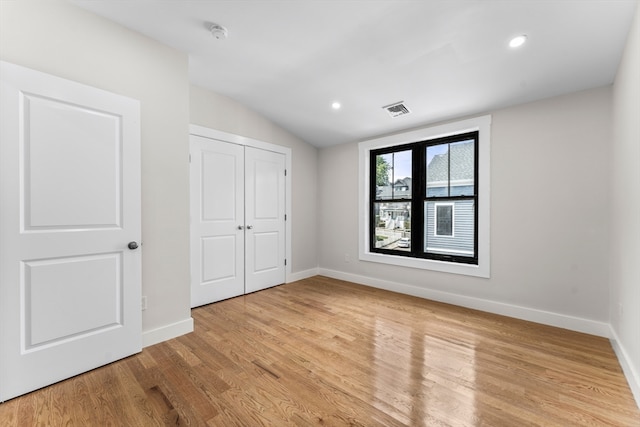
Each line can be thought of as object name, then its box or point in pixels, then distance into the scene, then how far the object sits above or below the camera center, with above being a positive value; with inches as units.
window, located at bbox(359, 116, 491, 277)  128.3 +7.2
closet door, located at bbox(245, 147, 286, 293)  152.1 -4.3
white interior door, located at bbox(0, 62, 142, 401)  67.3 -4.9
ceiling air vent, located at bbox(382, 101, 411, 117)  127.1 +49.0
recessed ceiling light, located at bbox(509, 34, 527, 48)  82.9 +52.5
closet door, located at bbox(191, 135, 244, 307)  129.9 -4.6
